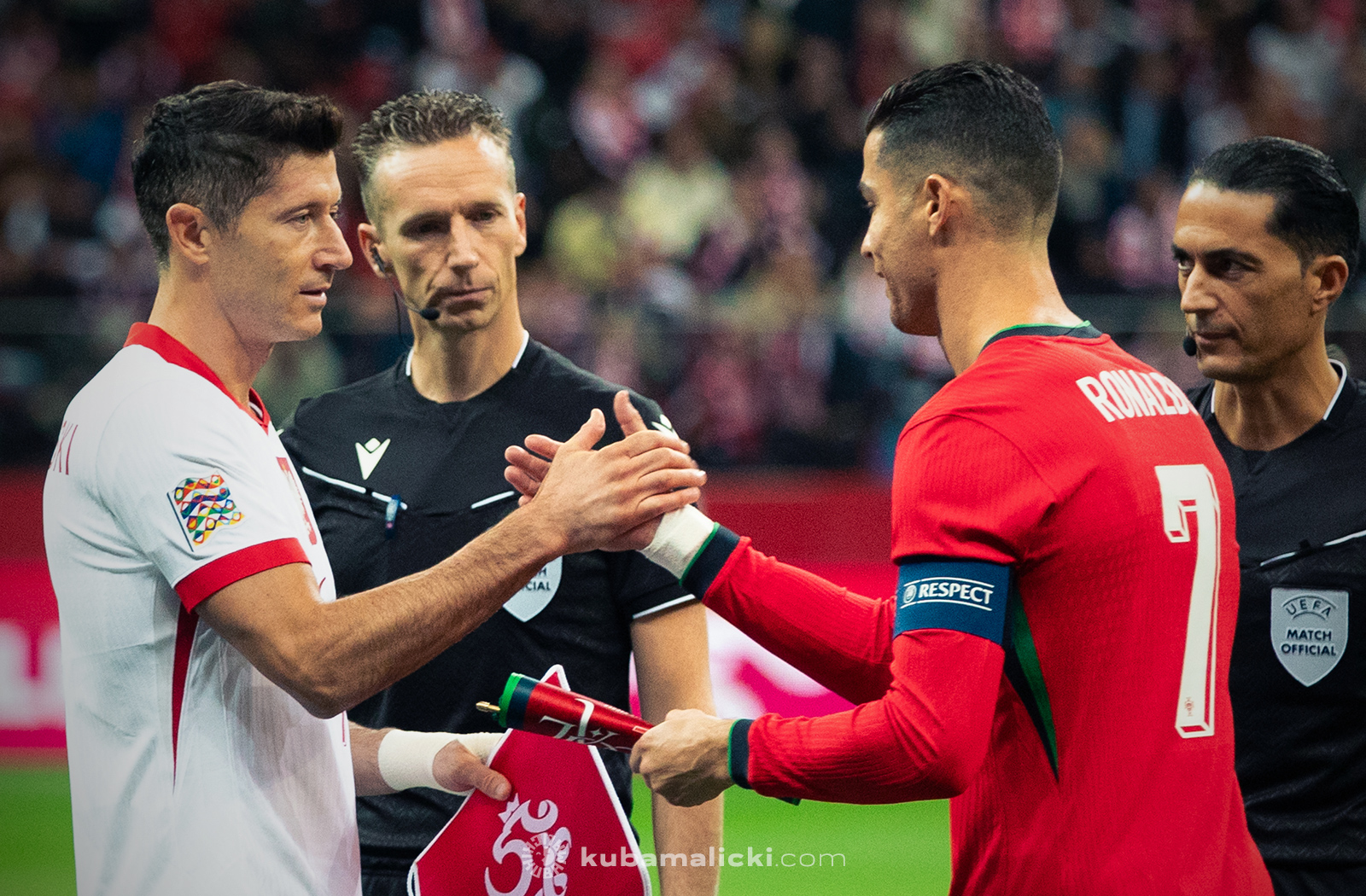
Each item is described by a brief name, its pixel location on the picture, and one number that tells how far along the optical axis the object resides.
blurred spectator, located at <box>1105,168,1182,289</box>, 21.27
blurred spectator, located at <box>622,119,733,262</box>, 20.45
